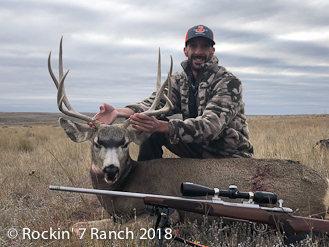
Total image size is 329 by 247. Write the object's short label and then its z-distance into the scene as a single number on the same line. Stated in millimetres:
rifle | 2814
